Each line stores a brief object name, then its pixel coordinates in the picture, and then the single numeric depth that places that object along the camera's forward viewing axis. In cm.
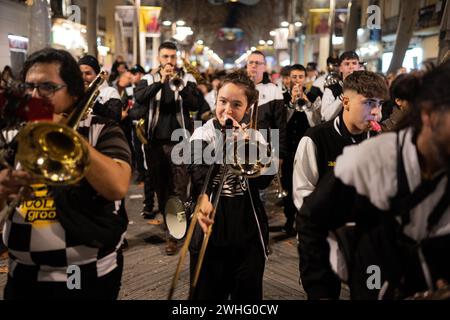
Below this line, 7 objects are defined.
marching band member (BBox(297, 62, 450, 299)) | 172
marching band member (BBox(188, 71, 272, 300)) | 314
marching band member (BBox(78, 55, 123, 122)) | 597
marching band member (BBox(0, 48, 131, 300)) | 218
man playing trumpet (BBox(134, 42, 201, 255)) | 636
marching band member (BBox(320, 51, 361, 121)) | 609
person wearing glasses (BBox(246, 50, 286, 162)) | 643
